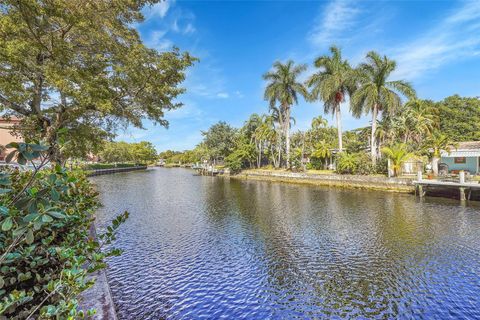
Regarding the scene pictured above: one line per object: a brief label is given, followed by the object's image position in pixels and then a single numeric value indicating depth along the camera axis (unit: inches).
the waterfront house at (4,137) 1706.7
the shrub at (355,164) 1208.2
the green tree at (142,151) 3769.2
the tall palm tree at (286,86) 1588.3
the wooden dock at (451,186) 818.8
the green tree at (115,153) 2785.4
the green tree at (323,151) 1576.0
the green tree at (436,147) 1067.9
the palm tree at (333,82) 1336.1
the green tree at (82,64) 276.7
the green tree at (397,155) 1060.5
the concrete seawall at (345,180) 1035.9
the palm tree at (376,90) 1192.2
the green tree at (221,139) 2235.5
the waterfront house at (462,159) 1089.4
